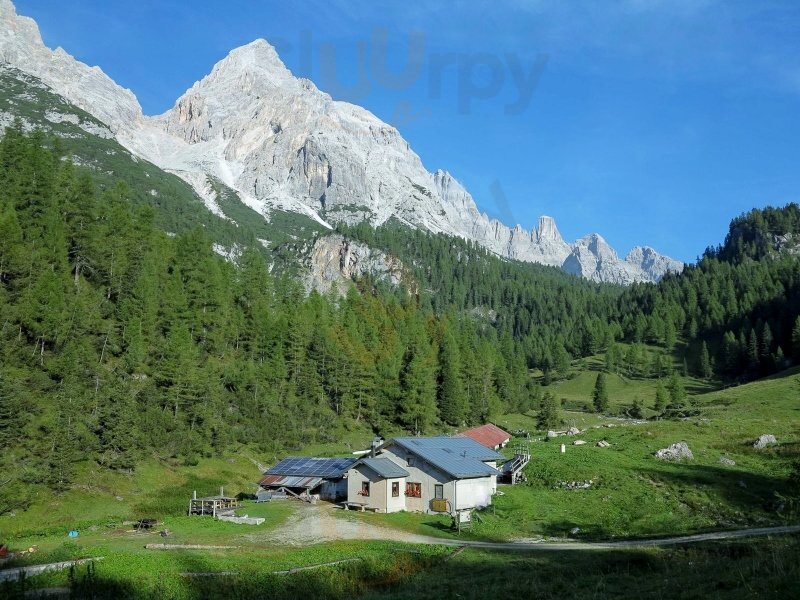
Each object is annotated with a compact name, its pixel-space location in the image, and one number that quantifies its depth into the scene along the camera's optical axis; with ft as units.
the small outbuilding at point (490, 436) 269.32
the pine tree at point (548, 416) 354.95
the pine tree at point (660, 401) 425.69
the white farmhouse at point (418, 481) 176.04
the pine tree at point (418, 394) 341.62
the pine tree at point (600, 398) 451.53
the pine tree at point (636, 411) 427.33
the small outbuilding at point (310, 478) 202.80
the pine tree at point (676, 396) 415.44
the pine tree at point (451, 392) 368.89
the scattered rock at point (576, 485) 185.37
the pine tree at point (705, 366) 571.28
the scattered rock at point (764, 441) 226.89
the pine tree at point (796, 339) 526.16
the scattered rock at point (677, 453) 214.28
